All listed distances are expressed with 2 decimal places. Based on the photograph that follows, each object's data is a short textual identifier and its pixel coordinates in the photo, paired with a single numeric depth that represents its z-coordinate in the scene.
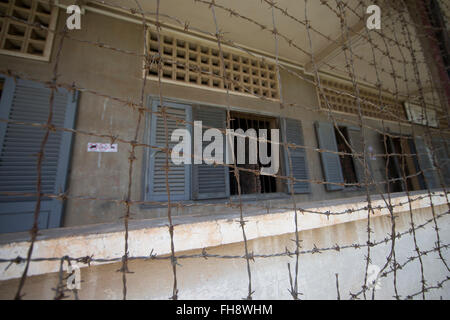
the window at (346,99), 4.03
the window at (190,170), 2.30
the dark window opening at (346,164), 4.17
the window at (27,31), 2.03
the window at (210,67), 2.74
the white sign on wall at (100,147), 2.18
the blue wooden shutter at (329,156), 3.41
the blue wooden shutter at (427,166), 4.50
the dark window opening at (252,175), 3.40
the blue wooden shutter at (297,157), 3.16
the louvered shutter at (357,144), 3.70
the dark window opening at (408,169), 4.55
